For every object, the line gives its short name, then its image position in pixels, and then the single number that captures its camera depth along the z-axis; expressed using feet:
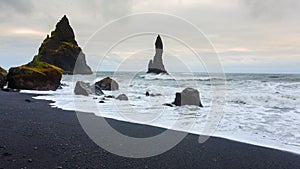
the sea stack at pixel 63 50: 194.00
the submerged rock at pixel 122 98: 48.85
